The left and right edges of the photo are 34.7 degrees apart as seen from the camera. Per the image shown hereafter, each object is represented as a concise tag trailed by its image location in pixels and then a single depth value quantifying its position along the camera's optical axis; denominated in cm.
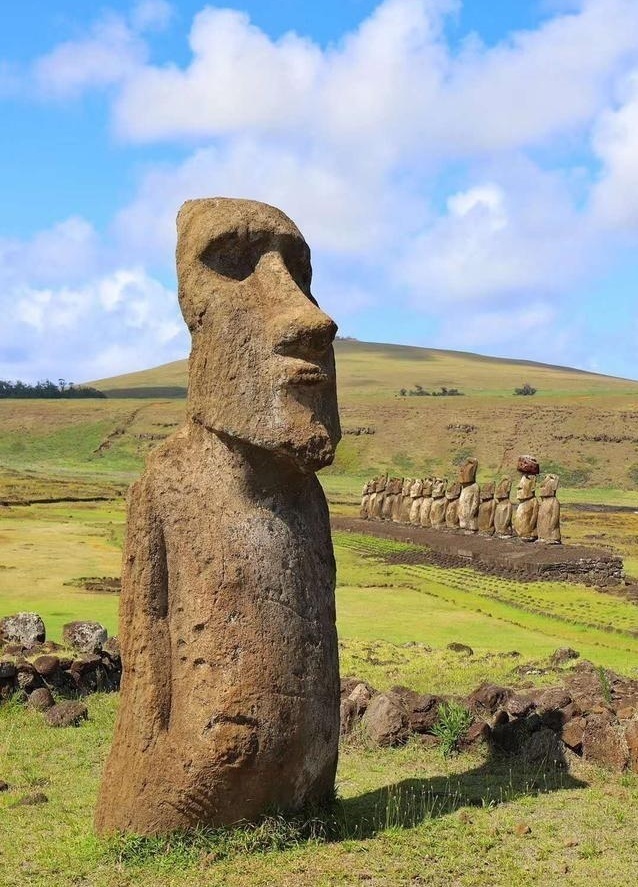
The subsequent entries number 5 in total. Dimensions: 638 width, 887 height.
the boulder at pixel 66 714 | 955
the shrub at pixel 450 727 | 842
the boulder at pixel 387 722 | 864
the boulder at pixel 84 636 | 1234
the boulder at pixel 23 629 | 1262
